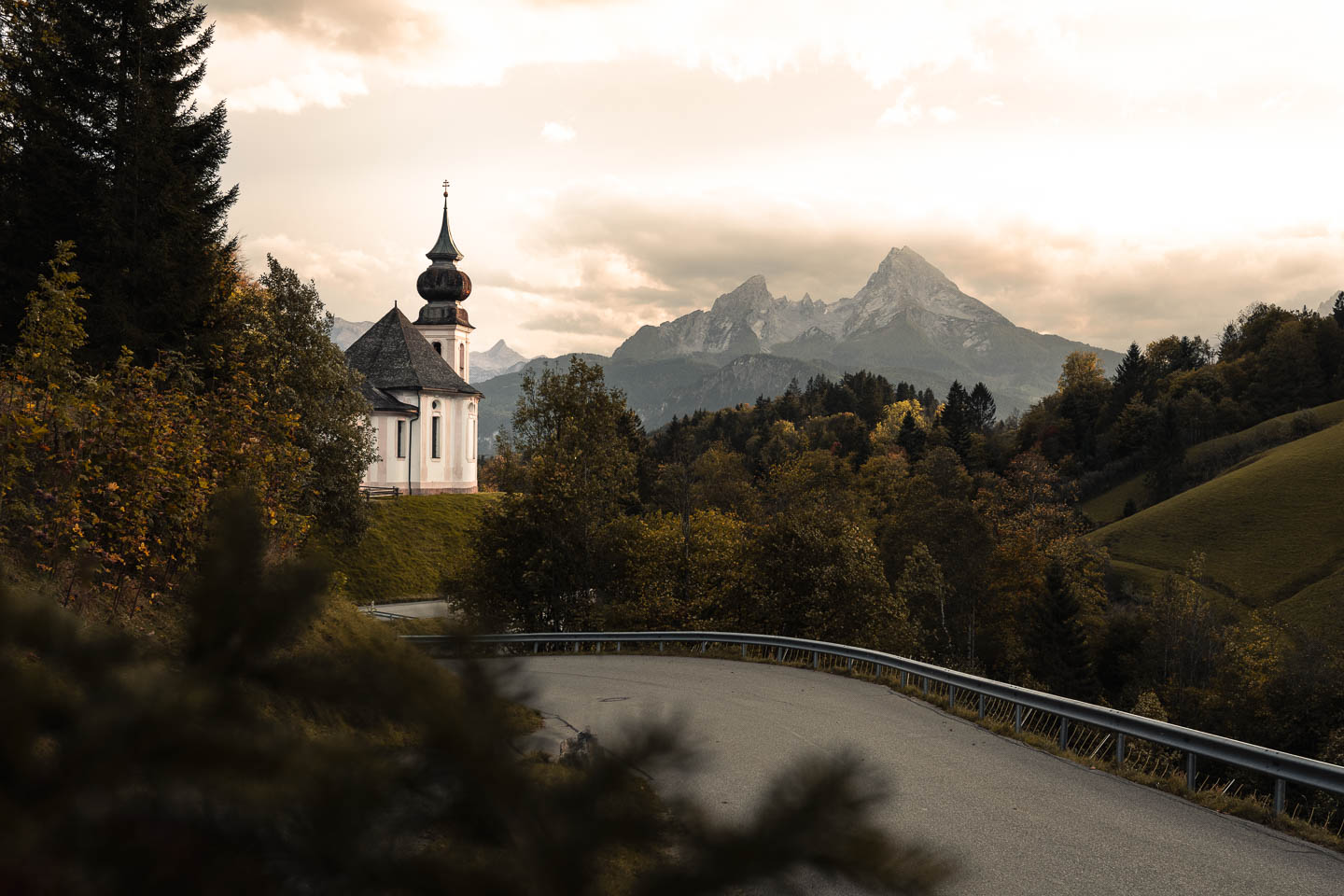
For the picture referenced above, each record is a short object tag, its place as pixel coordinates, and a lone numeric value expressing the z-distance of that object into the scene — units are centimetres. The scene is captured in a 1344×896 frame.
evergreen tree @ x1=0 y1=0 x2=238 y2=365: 2191
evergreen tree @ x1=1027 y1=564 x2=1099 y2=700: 5322
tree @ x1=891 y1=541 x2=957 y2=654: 5619
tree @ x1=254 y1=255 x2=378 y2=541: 3098
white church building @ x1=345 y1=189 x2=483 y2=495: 6588
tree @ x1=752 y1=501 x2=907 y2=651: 3130
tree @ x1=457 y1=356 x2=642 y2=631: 3694
